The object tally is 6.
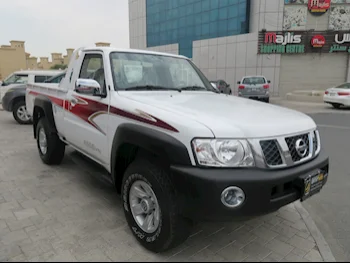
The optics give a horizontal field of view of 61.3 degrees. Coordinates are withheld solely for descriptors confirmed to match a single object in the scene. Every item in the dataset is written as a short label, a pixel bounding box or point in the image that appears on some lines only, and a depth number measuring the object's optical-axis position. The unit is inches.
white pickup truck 90.7
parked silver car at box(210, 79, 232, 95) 768.9
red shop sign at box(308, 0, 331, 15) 941.2
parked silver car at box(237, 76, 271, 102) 670.5
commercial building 943.0
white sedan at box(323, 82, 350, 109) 590.6
